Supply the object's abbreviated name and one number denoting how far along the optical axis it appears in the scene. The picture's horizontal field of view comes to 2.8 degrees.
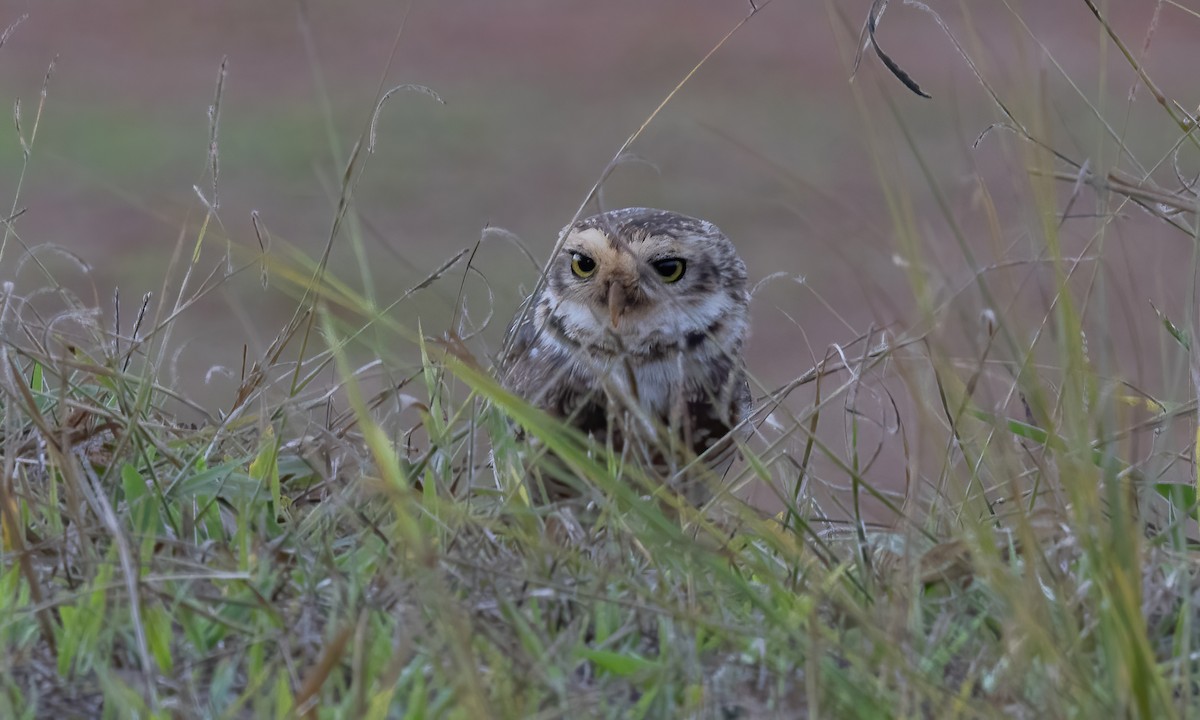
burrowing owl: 9.80
